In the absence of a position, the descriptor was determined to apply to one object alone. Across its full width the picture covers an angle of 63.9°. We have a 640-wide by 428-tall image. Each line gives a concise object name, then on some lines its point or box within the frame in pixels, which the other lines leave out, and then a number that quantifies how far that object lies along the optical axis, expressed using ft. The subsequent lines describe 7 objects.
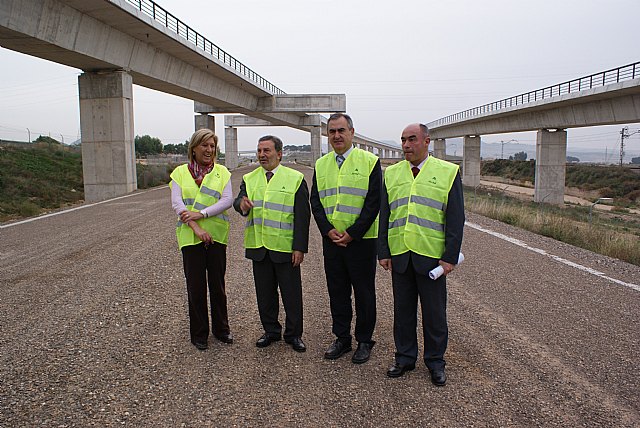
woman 15.19
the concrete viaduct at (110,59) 53.83
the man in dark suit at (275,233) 15.16
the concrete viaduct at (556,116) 85.25
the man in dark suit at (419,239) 13.38
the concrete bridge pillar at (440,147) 249.82
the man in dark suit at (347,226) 14.44
